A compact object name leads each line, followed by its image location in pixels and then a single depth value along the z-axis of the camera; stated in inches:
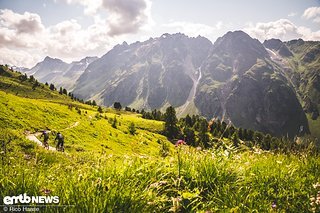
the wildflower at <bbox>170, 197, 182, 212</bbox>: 216.4
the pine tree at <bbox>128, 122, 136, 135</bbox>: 3160.7
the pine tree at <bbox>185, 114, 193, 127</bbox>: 6576.8
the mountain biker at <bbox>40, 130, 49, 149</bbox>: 1323.6
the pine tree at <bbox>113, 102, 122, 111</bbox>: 7681.6
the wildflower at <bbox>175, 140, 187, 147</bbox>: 285.3
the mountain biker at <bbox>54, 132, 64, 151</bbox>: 1308.6
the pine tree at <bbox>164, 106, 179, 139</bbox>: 4736.7
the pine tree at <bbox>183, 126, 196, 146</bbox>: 4240.2
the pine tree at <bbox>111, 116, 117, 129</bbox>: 3068.9
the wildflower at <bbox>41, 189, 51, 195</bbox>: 219.8
